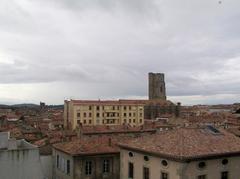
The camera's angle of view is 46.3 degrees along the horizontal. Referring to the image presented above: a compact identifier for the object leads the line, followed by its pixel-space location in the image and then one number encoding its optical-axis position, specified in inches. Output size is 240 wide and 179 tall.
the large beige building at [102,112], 3299.0
